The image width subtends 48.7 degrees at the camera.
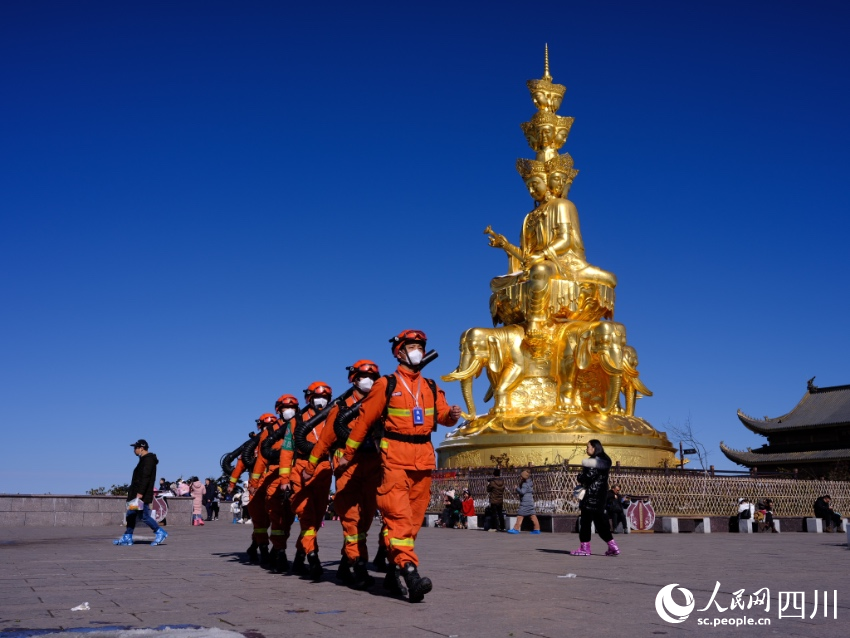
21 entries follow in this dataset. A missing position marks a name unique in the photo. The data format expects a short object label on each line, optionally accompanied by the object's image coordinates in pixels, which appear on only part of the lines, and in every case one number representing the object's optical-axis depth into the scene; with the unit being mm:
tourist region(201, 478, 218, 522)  26891
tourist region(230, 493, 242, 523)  27297
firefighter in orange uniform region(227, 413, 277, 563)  10062
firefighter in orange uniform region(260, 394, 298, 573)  9141
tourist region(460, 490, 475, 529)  20233
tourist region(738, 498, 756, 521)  20103
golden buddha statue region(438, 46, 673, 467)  25453
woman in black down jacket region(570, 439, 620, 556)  11078
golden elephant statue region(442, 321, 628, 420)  26391
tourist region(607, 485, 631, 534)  17172
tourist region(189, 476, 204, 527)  23234
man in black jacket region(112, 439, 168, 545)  12273
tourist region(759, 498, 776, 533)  20078
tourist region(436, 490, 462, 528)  20828
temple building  36625
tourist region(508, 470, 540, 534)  17953
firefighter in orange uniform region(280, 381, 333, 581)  8555
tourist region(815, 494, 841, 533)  20766
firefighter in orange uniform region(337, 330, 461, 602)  6855
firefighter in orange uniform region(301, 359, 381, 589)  7773
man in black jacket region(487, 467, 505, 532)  18875
